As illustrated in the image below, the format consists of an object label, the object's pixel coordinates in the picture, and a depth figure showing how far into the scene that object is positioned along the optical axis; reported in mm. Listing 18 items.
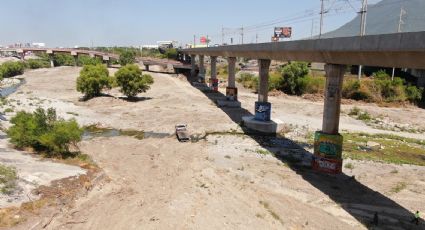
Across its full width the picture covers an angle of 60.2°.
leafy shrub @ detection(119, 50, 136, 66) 160250
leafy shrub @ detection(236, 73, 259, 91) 108844
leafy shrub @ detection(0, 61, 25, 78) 152462
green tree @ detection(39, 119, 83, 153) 36406
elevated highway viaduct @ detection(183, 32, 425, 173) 22188
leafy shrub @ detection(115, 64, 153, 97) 80812
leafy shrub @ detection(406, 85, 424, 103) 83750
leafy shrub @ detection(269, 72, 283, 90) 99919
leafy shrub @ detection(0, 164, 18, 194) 25612
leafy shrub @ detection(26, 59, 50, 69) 189500
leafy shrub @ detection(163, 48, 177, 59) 189625
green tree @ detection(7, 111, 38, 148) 38469
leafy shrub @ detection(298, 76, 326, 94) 96250
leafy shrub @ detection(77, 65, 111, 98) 83125
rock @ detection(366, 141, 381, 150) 44250
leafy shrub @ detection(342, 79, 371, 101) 88000
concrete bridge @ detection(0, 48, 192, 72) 141500
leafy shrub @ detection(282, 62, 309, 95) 96500
